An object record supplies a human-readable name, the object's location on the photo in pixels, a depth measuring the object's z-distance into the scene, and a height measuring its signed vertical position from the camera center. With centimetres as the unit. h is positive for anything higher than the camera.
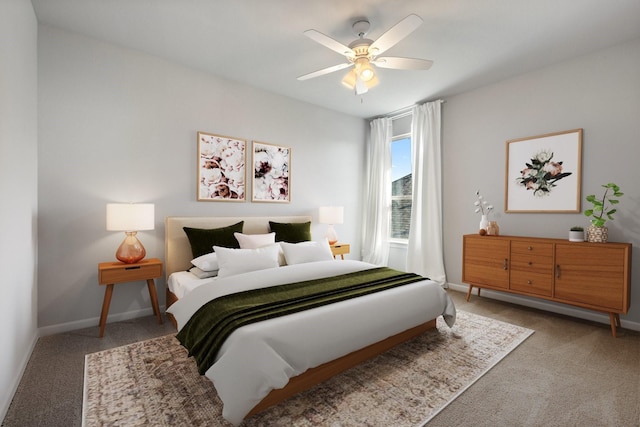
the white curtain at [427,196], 447 +18
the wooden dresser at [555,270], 275 -63
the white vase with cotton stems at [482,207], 395 +2
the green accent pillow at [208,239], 329 -37
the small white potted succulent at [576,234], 305 -25
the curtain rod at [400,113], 489 +157
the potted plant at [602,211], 291 -1
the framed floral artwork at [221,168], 366 +47
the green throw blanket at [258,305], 185 -67
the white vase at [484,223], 379 -18
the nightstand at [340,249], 445 -62
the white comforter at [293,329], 160 -80
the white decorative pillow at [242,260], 284 -52
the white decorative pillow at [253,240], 344 -39
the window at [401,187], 508 +35
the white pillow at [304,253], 337 -52
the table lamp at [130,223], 276 -17
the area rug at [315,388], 168 -116
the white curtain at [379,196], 519 +20
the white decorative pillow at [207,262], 302 -57
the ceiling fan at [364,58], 235 +128
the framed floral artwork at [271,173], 413 +46
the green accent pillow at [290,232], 401 -34
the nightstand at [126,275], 274 -65
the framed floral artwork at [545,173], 331 +42
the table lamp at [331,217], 456 -15
